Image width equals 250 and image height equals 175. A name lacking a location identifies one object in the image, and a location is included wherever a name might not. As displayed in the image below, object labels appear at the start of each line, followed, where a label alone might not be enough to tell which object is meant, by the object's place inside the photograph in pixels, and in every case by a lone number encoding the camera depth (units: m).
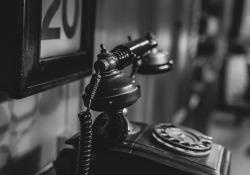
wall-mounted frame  0.72
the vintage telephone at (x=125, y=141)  0.71
